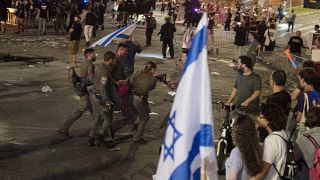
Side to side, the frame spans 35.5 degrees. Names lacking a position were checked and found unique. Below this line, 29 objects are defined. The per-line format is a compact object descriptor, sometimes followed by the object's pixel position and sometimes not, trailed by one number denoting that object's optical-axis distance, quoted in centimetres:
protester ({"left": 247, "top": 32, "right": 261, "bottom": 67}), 1733
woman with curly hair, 463
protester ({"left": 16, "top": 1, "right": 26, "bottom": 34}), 2575
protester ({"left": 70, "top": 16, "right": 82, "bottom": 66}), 1762
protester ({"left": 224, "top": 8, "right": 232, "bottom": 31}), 3378
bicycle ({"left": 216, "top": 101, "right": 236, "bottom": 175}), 764
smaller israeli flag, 1113
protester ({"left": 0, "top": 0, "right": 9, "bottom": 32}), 2517
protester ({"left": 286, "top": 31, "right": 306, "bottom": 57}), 1744
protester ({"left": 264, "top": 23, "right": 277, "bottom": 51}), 2278
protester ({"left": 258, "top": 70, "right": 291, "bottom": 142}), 719
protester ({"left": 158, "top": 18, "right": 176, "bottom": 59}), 2038
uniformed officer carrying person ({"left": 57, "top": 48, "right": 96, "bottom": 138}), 919
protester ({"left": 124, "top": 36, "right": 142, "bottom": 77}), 1185
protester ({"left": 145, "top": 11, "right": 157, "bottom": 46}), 2359
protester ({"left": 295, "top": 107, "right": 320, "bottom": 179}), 565
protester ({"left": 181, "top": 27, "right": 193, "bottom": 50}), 1862
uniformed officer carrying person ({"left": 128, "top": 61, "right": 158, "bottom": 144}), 906
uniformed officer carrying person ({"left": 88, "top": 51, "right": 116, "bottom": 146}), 860
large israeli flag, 352
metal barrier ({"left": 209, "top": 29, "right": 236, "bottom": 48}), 2588
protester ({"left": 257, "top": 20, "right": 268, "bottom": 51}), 2272
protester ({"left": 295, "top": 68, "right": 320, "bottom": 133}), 703
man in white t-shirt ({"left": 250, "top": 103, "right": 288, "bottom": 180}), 489
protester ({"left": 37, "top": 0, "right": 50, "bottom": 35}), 2464
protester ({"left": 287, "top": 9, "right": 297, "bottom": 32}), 3922
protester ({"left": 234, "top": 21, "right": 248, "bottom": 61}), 2019
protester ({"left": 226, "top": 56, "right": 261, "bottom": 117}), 804
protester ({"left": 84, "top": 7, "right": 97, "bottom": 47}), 2181
